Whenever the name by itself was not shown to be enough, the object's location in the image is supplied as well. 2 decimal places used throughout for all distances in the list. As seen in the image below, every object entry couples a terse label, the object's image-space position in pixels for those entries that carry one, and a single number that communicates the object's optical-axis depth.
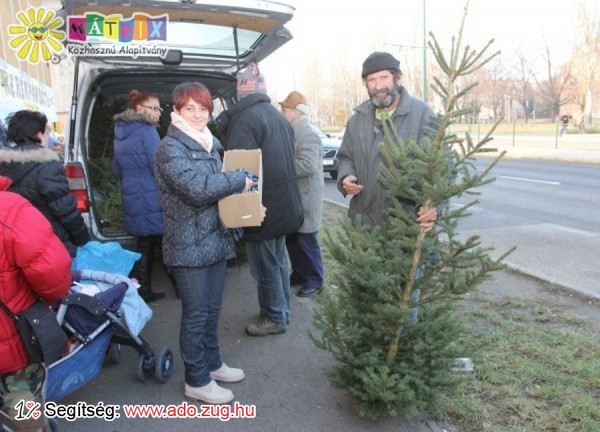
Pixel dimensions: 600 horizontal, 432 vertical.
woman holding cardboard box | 2.90
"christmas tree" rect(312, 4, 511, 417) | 2.59
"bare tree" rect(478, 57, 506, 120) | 51.41
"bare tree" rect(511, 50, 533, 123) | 48.44
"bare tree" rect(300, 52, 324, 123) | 66.00
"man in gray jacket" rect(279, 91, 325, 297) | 4.77
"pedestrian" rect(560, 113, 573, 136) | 35.44
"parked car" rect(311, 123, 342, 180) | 14.80
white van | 3.78
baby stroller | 2.85
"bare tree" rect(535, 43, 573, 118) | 43.36
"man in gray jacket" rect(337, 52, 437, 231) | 3.12
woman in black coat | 3.34
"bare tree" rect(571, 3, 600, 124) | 31.78
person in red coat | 2.28
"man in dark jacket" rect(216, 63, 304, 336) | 3.74
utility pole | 24.19
